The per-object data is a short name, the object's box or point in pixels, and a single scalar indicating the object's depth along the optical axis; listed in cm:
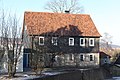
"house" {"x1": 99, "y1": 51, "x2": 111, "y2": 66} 7506
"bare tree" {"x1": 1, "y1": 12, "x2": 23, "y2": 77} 2916
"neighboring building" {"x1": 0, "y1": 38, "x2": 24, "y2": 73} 2463
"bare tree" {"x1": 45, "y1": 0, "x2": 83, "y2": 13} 7806
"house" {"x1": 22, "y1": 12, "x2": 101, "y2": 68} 6034
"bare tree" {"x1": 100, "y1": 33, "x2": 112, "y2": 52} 11769
